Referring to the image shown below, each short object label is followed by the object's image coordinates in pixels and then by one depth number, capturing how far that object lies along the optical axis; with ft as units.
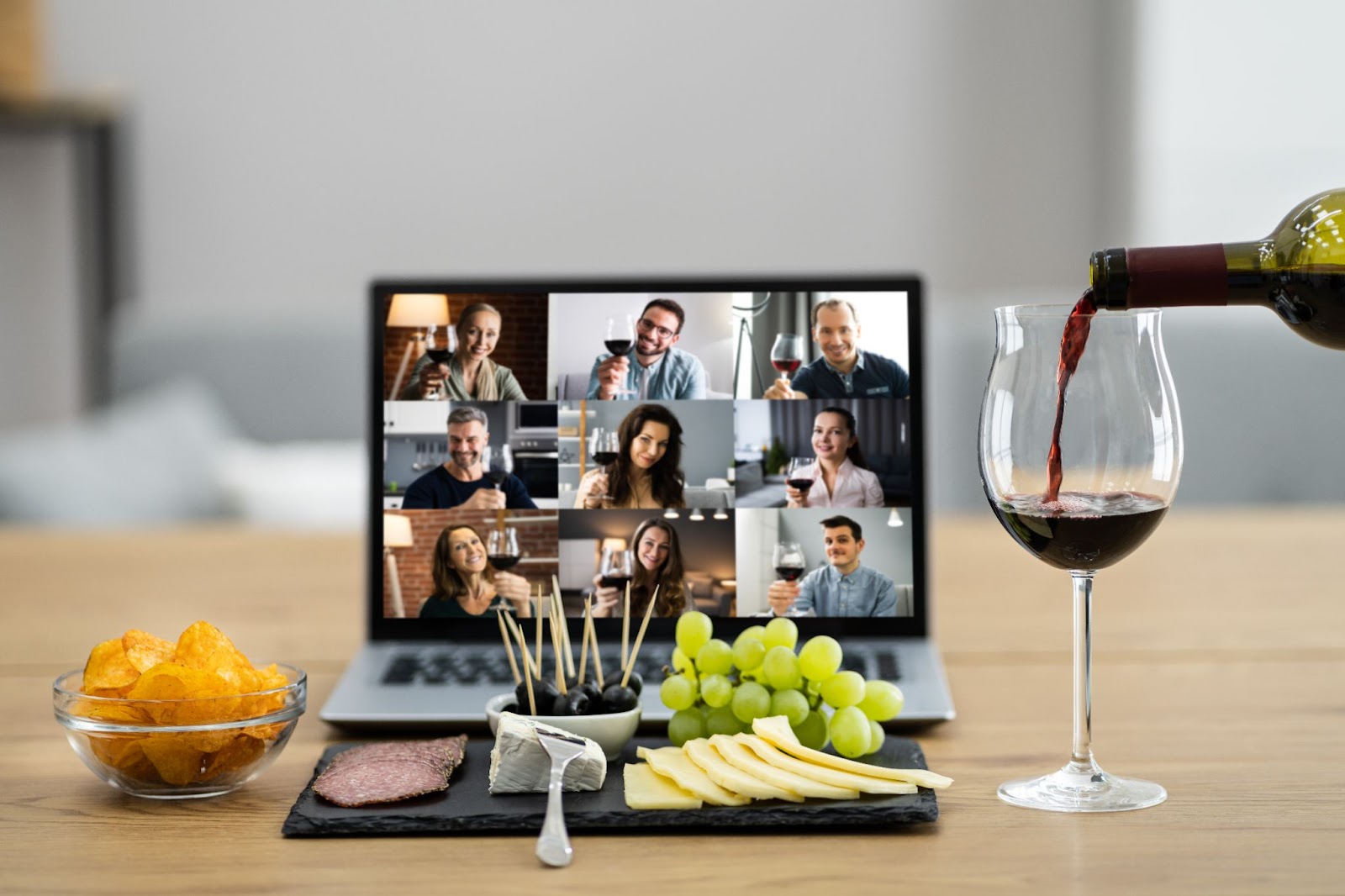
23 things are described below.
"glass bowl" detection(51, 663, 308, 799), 4.05
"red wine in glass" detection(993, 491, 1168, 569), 4.10
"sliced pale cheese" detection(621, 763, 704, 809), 4.01
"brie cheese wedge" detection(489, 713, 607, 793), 4.09
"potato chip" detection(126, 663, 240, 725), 4.04
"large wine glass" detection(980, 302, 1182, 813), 4.10
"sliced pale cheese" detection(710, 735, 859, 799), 4.00
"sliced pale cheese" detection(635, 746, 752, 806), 4.01
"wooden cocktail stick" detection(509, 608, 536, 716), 4.22
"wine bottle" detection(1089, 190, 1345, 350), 4.09
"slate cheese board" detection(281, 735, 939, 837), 3.97
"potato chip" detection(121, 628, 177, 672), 4.14
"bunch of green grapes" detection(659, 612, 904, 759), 4.22
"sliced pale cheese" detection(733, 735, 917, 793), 4.02
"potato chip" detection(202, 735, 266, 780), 4.10
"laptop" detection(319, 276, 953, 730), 4.69
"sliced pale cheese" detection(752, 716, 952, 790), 4.05
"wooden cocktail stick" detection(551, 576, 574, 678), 4.37
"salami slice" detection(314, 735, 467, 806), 4.07
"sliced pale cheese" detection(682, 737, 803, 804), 4.01
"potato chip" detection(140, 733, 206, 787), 4.07
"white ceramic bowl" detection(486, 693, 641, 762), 4.20
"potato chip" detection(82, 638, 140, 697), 4.11
